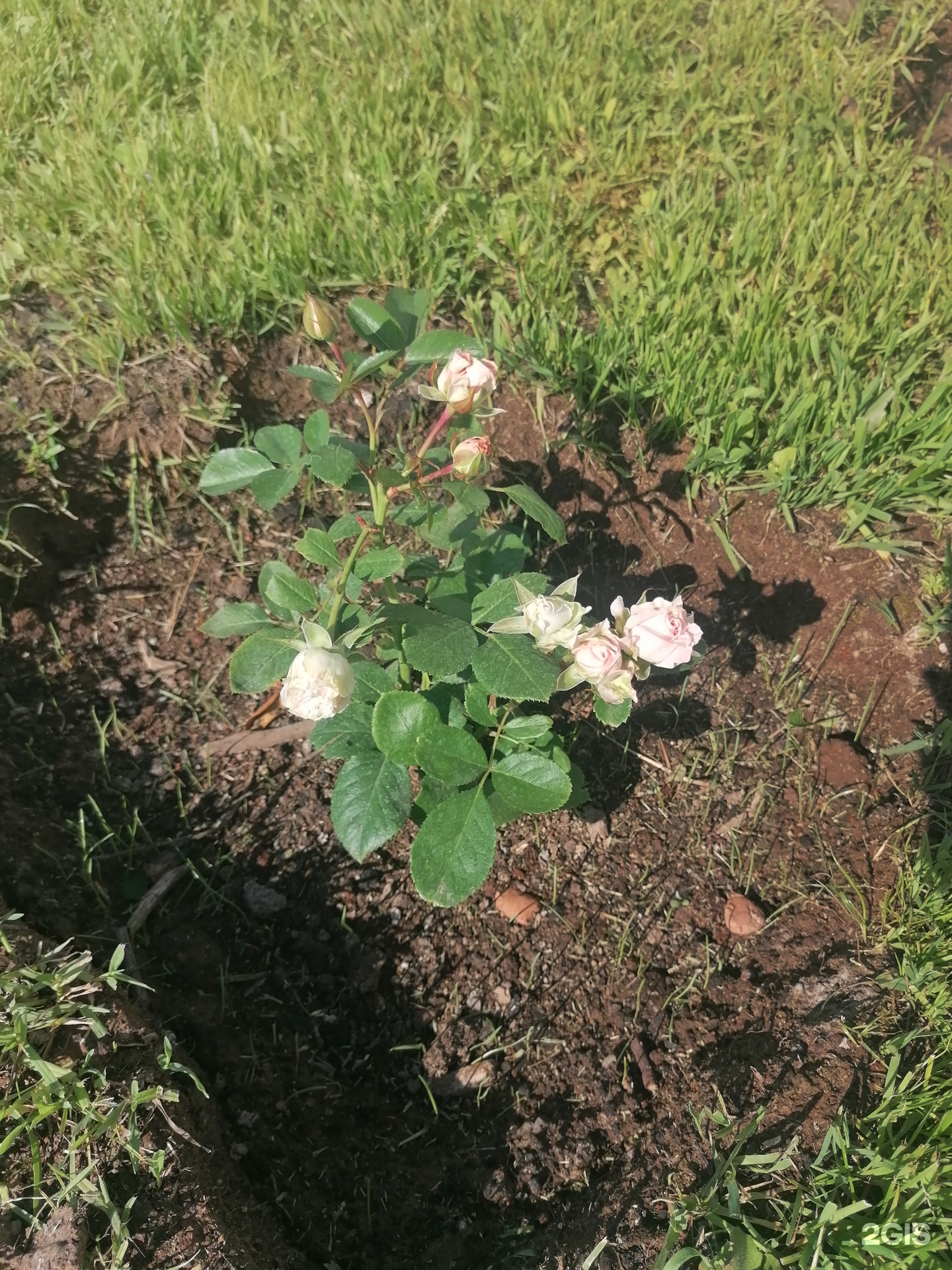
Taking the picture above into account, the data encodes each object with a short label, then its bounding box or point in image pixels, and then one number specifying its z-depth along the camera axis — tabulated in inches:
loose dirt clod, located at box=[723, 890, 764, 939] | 26.8
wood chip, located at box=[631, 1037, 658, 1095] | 24.8
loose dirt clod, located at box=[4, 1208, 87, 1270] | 19.4
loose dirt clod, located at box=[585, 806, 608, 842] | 28.4
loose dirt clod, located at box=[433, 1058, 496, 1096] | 25.3
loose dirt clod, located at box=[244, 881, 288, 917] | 27.4
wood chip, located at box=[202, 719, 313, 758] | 29.7
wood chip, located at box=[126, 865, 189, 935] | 26.2
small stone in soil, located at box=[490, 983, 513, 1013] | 26.1
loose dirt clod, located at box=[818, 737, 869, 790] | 28.9
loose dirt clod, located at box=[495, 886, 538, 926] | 27.2
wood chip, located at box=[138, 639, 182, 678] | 30.7
